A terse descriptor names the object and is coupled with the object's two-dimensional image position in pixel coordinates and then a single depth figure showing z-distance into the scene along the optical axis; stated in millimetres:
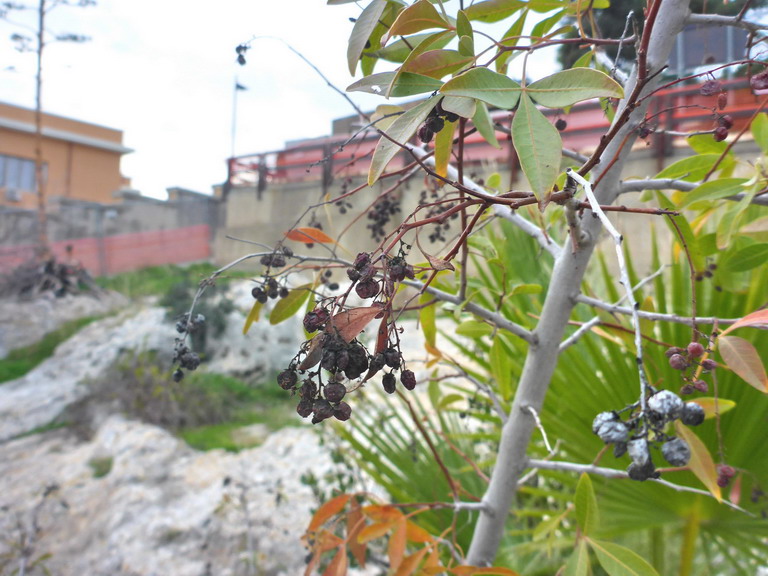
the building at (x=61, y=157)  12609
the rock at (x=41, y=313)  6216
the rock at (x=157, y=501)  2553
